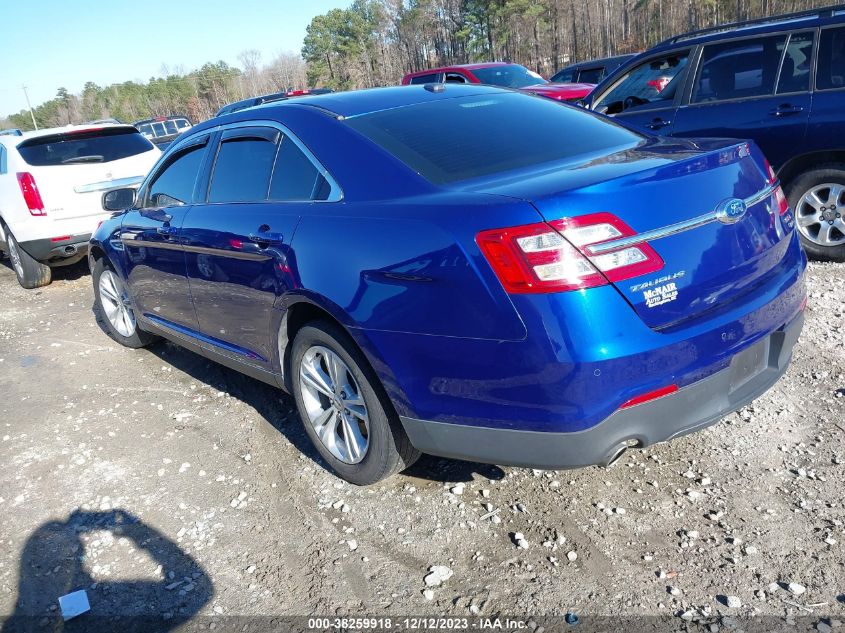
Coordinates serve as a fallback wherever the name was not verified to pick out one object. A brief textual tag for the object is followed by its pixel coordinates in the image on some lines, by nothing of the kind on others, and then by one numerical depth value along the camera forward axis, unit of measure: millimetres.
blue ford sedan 2232
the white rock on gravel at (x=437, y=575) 2543
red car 14016
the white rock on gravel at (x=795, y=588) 2273
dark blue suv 5160
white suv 7617
